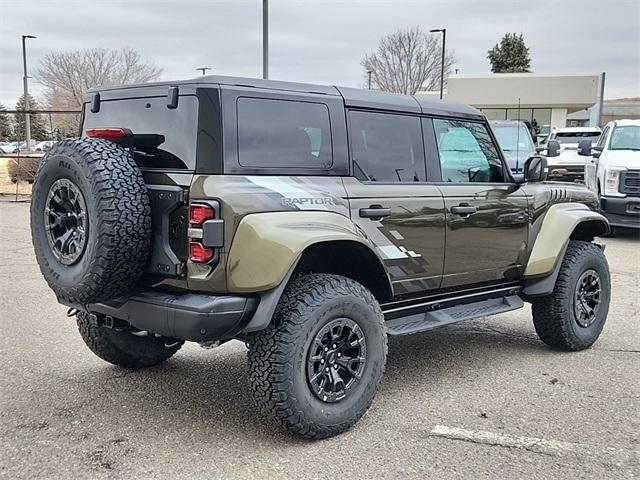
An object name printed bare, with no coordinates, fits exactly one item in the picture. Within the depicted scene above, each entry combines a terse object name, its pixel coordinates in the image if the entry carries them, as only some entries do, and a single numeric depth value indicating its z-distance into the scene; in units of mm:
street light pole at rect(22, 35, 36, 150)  28516
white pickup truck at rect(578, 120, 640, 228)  11555
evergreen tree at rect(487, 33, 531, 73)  59469
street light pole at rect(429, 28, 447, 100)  33656
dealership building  37656
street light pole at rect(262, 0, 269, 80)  13422
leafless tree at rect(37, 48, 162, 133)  32469
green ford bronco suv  3443
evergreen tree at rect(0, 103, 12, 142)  20231
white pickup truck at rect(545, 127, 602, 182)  16203
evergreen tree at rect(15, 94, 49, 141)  20156
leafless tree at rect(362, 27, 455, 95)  42188
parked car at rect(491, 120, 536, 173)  14039
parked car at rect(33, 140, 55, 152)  20719
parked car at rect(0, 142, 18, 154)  21356
